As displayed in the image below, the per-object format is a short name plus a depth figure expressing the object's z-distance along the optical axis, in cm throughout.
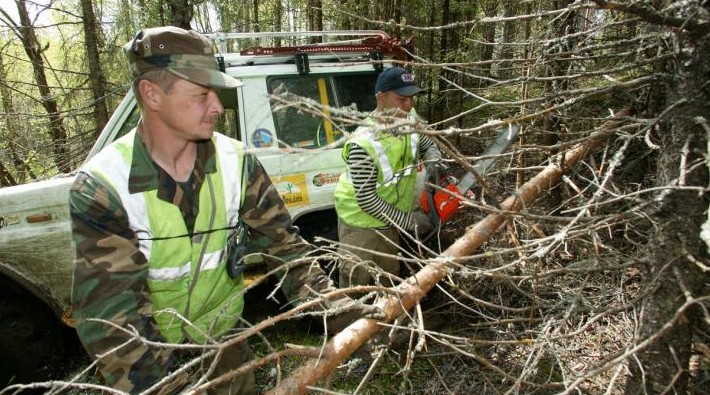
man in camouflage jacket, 152
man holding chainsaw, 289
